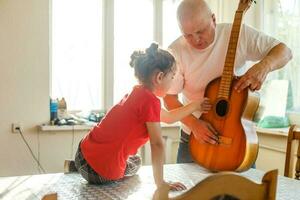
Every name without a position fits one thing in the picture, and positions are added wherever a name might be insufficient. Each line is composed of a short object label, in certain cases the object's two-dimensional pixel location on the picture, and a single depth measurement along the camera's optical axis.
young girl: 1.35
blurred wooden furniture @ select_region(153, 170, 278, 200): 0.75
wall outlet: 3.05
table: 1.29
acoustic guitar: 1.52
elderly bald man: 1.65
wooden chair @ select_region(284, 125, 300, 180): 1.78
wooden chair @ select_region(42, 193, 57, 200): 0.77
